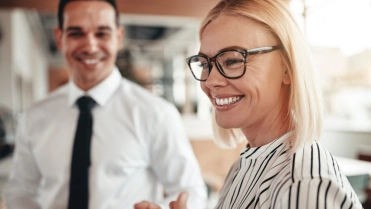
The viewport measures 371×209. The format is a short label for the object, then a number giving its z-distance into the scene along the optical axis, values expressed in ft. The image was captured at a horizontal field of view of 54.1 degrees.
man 4.76
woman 2.47
